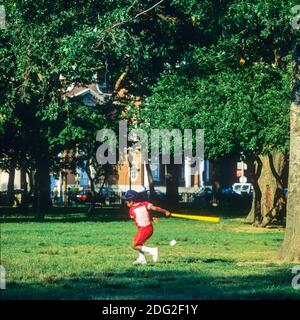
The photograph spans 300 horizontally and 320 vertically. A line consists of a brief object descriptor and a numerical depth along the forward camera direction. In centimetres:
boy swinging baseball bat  1923
